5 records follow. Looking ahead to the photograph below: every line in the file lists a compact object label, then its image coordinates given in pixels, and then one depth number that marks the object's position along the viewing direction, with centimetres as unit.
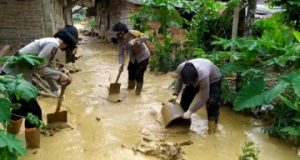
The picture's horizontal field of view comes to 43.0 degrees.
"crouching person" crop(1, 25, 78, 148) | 461
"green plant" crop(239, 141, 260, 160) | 391
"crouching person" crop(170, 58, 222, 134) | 491
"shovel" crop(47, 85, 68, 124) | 533
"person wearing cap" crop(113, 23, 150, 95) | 708
